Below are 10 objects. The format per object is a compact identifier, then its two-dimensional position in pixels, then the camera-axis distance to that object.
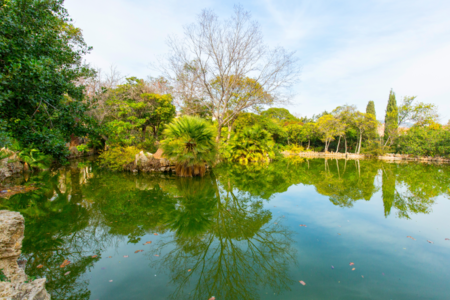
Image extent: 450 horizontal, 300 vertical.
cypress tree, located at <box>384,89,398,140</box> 21.90
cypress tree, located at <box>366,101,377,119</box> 33.51
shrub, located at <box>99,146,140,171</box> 9.93
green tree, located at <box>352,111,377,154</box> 22.44
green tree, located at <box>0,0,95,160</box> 3.07
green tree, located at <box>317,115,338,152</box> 24.55
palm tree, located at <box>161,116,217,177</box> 8.66
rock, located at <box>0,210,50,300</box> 1.76
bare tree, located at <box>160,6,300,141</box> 13.48
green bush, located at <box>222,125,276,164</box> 14.23
